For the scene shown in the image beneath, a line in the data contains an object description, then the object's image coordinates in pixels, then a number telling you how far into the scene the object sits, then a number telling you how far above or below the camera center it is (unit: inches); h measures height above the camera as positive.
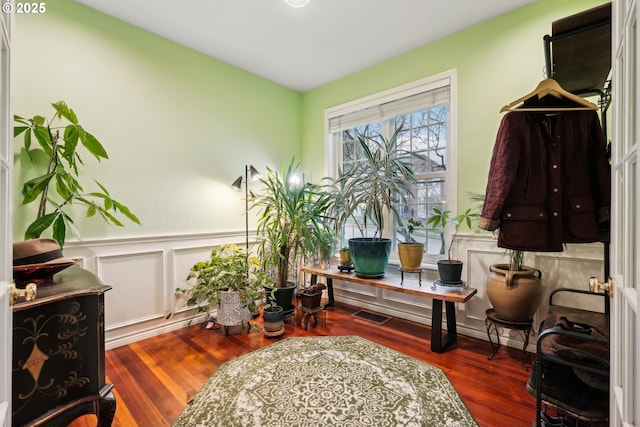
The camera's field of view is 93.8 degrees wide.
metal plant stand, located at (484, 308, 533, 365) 80.0 -31.8
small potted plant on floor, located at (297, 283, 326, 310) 107.1 -31.5
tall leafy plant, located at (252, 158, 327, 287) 108.2 -4.7
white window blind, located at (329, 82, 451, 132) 107.9 +40.8
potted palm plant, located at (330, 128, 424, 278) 100.6 +5.2
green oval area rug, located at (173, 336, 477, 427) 59.1 -41.1
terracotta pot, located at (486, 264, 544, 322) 79.1 -22.5
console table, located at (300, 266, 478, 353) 87.2 -25.1
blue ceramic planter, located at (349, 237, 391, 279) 105.0 -16.3
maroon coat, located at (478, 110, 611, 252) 52.9 +5.0
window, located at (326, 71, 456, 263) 106.3 +29.1
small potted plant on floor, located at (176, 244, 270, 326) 99.9 -26.4
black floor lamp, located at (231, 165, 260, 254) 115.3 +12.5
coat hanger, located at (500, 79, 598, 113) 54.2 +21.5
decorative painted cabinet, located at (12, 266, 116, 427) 40.9 -21.8
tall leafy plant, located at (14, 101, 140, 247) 67.5 +12.2
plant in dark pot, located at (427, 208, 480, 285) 92.9 -16.4
